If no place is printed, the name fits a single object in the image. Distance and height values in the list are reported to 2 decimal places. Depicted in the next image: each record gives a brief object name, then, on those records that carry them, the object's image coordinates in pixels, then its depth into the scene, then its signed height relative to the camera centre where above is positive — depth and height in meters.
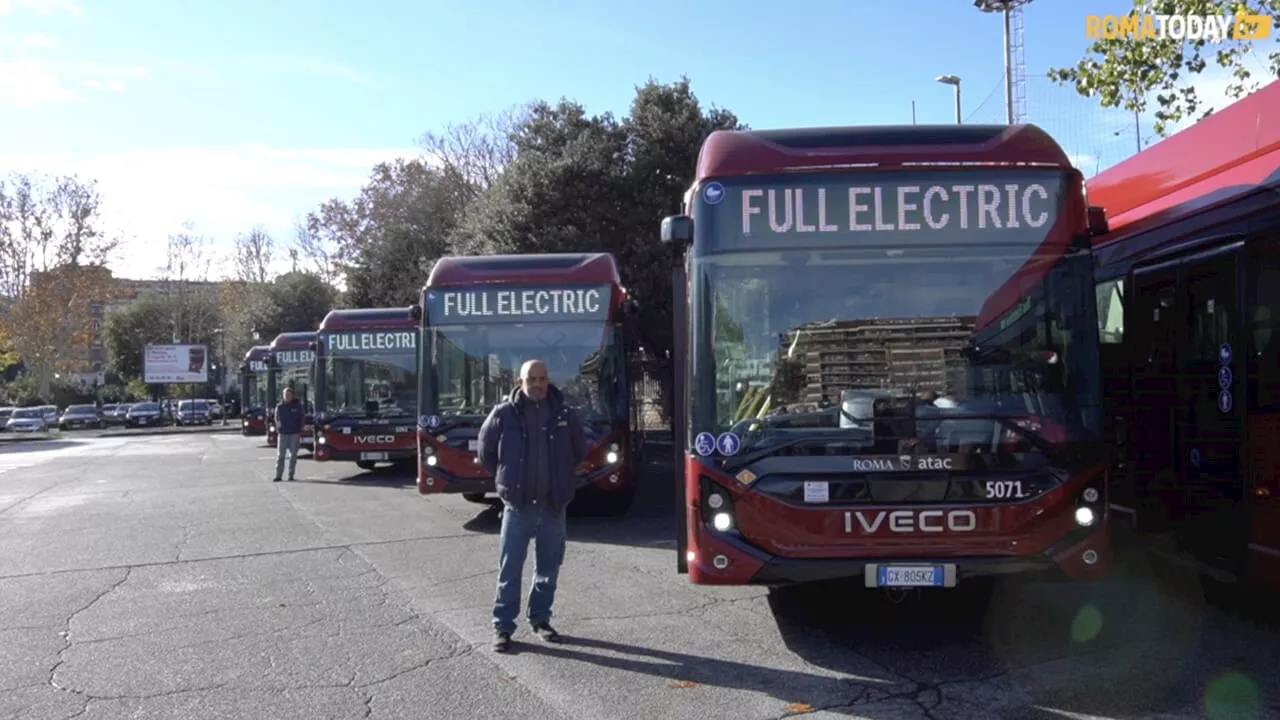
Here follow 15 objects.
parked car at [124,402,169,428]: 58.62 -1.46
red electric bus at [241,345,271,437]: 34.34 -0.14
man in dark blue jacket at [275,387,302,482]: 19.81 -0.76
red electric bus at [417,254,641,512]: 11.99 +0.43
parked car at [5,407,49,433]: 54.06 -1.53
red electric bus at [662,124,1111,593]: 6.07 +0.09
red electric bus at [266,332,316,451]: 26.33 +0.61
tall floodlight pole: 20.84 +7.38
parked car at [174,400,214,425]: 60.62 -1.40
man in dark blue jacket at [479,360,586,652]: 6.73 -0.58
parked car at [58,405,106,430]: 57.47 -1.49
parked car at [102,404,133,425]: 63.28 -1.51
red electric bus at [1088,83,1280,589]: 6.44 +0.25
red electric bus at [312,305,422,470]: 18.42 -0.01
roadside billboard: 61.12 +1.49
